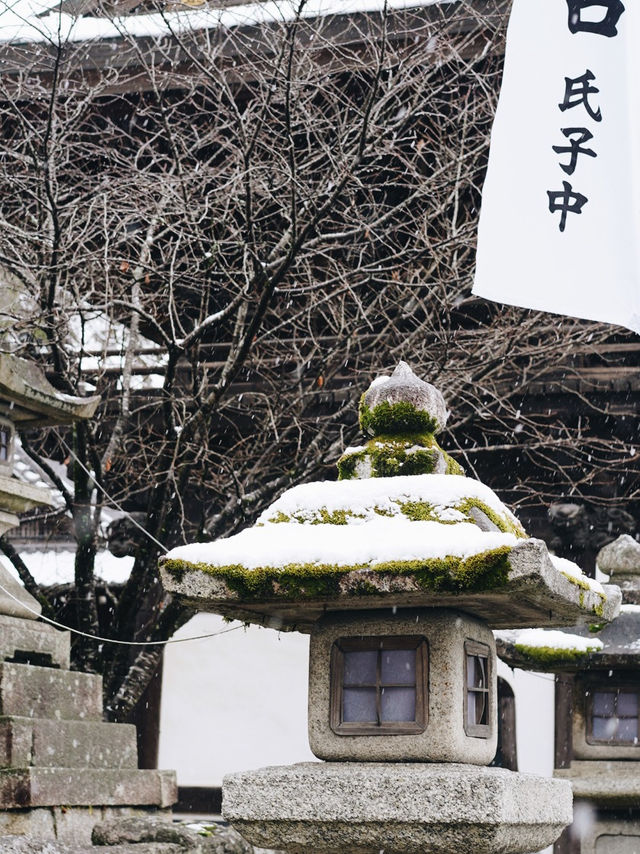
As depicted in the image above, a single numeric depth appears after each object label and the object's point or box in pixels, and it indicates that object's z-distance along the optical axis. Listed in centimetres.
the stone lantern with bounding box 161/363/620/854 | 399
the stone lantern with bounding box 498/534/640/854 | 642
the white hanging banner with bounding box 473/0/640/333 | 490
